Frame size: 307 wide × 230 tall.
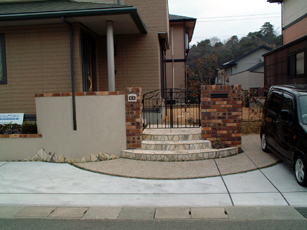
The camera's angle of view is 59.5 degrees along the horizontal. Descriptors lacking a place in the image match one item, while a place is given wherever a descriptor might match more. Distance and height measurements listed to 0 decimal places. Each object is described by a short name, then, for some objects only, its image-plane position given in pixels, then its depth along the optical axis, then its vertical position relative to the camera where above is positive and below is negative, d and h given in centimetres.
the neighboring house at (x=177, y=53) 2002 +329
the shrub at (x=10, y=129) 789 -89
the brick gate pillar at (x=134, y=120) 706 -63
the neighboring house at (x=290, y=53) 1248 +208
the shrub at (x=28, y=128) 741 -81
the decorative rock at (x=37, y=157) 726 -159
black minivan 495 -68
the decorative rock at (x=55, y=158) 715 -160
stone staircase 671 -140
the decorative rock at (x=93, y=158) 704 -159
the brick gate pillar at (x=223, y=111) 719 -45
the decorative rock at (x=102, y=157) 703 -157
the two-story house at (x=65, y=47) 785 +168
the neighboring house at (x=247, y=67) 2155 +317
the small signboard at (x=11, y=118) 852 -61
